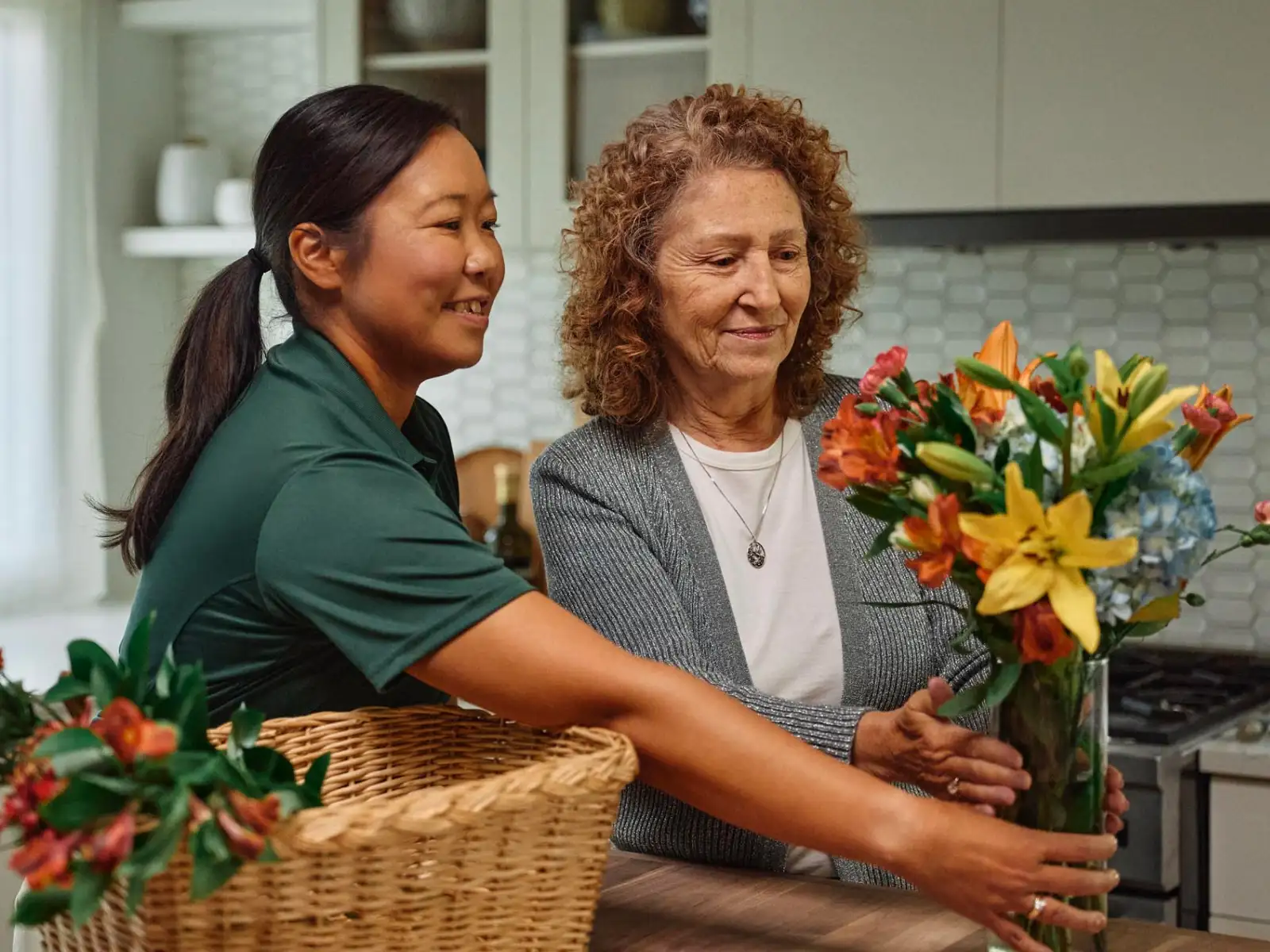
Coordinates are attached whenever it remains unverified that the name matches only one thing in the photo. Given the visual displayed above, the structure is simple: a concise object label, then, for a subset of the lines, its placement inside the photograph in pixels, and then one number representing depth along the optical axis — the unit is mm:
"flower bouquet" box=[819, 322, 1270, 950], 1007
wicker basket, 961
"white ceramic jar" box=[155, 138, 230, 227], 3840
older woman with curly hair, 1663
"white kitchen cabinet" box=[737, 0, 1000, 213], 2816
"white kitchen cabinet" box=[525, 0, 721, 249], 3178
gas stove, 2406
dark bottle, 3461
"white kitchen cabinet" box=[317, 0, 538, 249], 3266
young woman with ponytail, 1144
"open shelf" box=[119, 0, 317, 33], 3711
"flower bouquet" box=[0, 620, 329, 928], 870
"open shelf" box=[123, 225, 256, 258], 3729
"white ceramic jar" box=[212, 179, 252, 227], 3729
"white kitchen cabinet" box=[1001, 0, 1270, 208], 2631
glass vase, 1125
